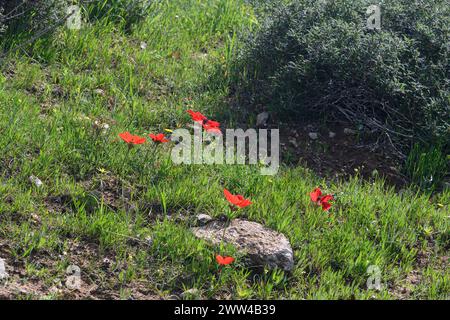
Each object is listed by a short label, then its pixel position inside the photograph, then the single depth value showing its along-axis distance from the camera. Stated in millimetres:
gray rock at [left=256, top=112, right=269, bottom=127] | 10034
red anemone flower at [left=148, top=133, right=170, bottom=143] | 7877
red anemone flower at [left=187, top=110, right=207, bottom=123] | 7997
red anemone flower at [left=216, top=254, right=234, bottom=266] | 6814
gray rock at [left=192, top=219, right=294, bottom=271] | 7376
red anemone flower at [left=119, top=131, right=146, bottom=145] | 7840
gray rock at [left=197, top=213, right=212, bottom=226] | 7945
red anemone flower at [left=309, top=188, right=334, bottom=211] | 7691
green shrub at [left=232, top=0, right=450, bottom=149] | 9652
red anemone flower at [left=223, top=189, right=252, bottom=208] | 7117
